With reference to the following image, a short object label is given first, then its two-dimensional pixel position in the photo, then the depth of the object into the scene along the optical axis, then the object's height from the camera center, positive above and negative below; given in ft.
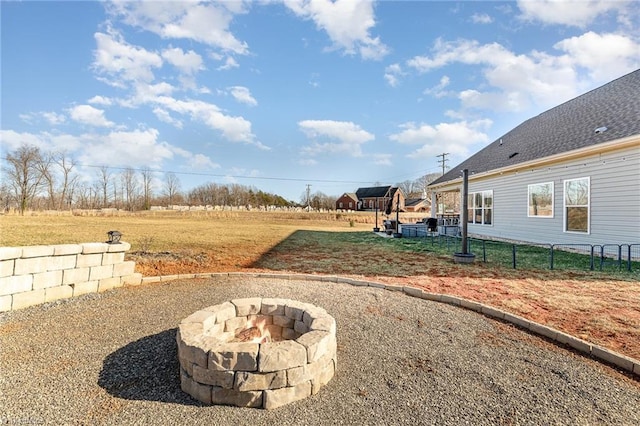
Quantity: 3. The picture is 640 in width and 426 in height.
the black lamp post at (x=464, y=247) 25.26 -3.38
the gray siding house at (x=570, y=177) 24.82 +3.42
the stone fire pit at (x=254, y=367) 7.45 -4.17
